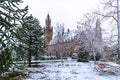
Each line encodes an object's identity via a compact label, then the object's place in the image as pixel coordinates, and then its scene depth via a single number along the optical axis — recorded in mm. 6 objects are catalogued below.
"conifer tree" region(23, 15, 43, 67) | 16534
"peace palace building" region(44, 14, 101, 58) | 27855
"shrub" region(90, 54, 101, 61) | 23707
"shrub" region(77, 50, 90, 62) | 20627
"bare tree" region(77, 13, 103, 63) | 21223
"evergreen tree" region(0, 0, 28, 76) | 2762
